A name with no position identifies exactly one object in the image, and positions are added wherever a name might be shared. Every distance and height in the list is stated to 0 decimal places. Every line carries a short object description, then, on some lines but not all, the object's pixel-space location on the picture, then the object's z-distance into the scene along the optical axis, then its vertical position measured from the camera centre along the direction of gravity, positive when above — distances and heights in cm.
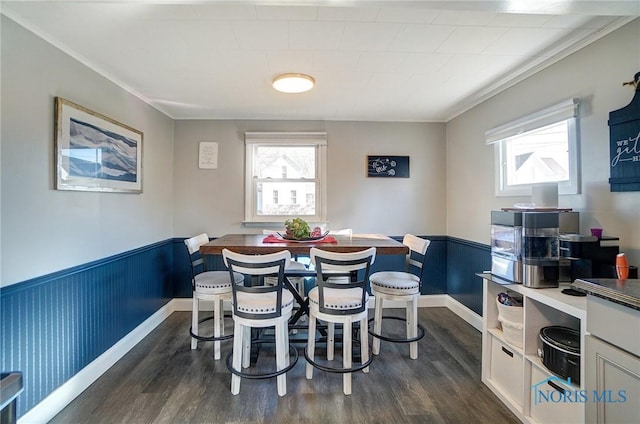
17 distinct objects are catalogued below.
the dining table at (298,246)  210 -25
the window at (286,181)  358 +42
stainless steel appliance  170 -19
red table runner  236 -23
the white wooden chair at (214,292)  233 -66
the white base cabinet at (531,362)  145 -93
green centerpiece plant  241 -14
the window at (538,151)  195 +53
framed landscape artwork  190 +49
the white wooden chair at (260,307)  179 -63
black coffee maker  162 -25
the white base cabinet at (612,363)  105 -60
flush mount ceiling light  232 +112
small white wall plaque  354 +75
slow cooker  143 -74
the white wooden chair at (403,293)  229 -66
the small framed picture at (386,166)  364 +63
